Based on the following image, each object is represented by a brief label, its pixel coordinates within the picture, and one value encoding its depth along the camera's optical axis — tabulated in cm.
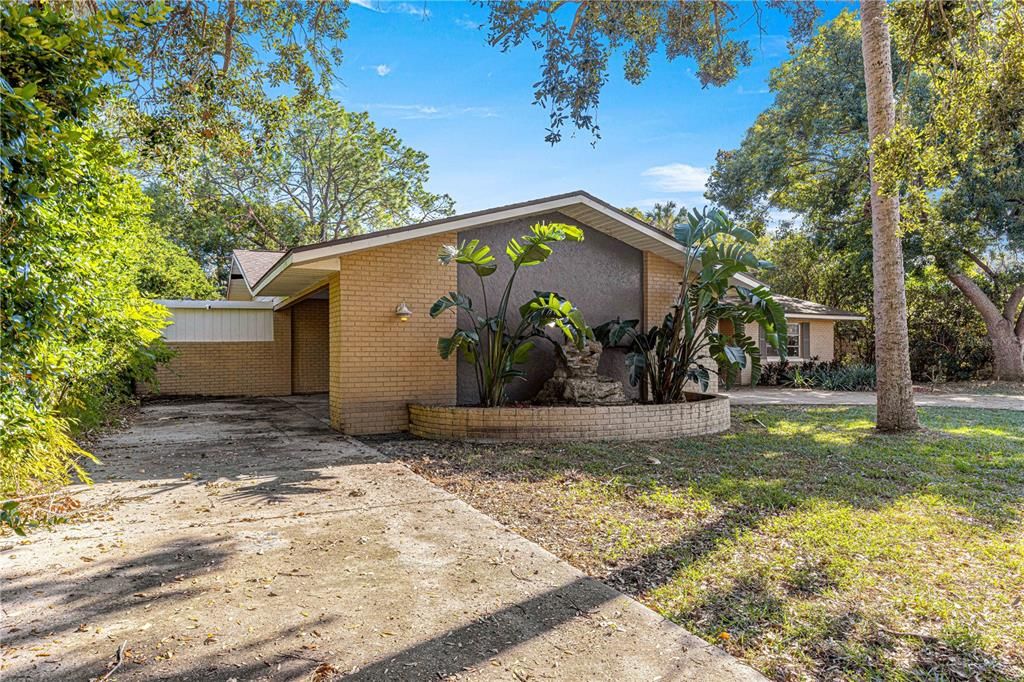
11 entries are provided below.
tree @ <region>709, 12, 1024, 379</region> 1617
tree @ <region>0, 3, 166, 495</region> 293
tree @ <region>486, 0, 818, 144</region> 884
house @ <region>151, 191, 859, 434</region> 895
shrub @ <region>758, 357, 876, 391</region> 1775
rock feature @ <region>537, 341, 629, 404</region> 951
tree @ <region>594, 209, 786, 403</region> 910
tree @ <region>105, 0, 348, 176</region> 740
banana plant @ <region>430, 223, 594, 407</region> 852
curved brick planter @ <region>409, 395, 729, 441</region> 850
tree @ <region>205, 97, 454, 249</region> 2561
